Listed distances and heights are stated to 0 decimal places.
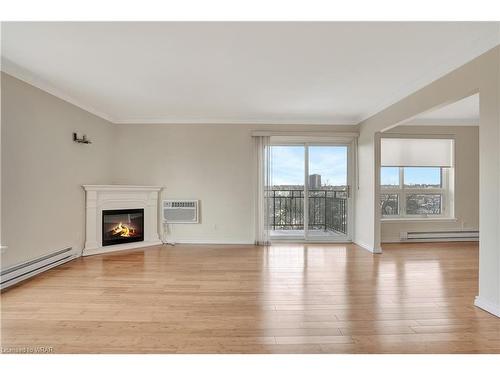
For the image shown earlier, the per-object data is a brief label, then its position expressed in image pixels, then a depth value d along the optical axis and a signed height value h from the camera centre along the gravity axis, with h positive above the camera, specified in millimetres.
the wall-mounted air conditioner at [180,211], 5477 -426
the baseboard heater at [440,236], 5613 -903
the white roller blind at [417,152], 5707 +858
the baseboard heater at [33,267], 3033 -1001
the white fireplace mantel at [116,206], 4562 -299
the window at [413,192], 5812 +7
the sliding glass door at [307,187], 5605 +90
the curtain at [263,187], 5398 +83
